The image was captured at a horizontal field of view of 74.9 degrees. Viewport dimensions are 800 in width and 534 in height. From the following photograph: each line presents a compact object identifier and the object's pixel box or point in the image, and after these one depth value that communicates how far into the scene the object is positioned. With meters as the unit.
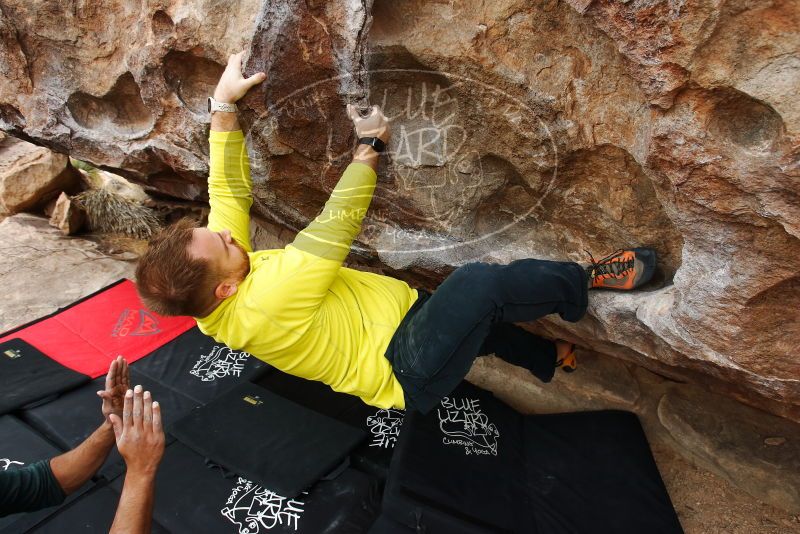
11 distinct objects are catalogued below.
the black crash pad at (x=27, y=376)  2.79
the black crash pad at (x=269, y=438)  2.28
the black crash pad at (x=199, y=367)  2.96
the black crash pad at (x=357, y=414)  2.43
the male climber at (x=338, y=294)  1.67
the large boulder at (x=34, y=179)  4.68
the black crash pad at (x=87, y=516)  2.09
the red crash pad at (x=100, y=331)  3.19
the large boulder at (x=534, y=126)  1.27
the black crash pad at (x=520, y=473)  2.11
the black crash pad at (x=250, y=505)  2.11
